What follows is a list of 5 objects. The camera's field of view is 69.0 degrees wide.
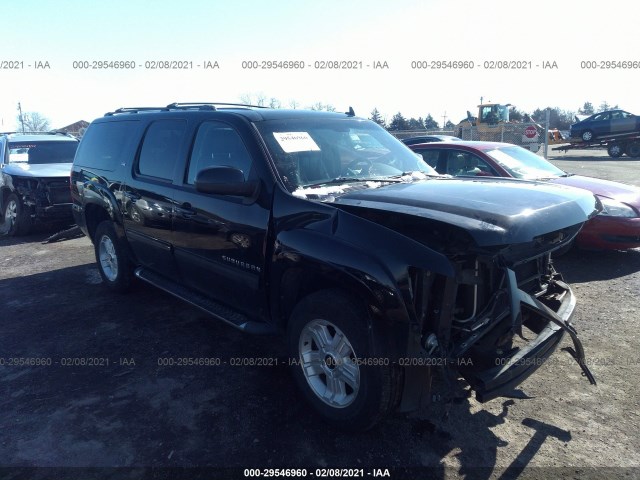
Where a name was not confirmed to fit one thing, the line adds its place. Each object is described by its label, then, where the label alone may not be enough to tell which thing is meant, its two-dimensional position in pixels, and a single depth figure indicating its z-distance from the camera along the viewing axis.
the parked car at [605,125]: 24.86
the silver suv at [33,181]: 8.60
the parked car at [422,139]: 12.99
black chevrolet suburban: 2.53
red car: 5.90
